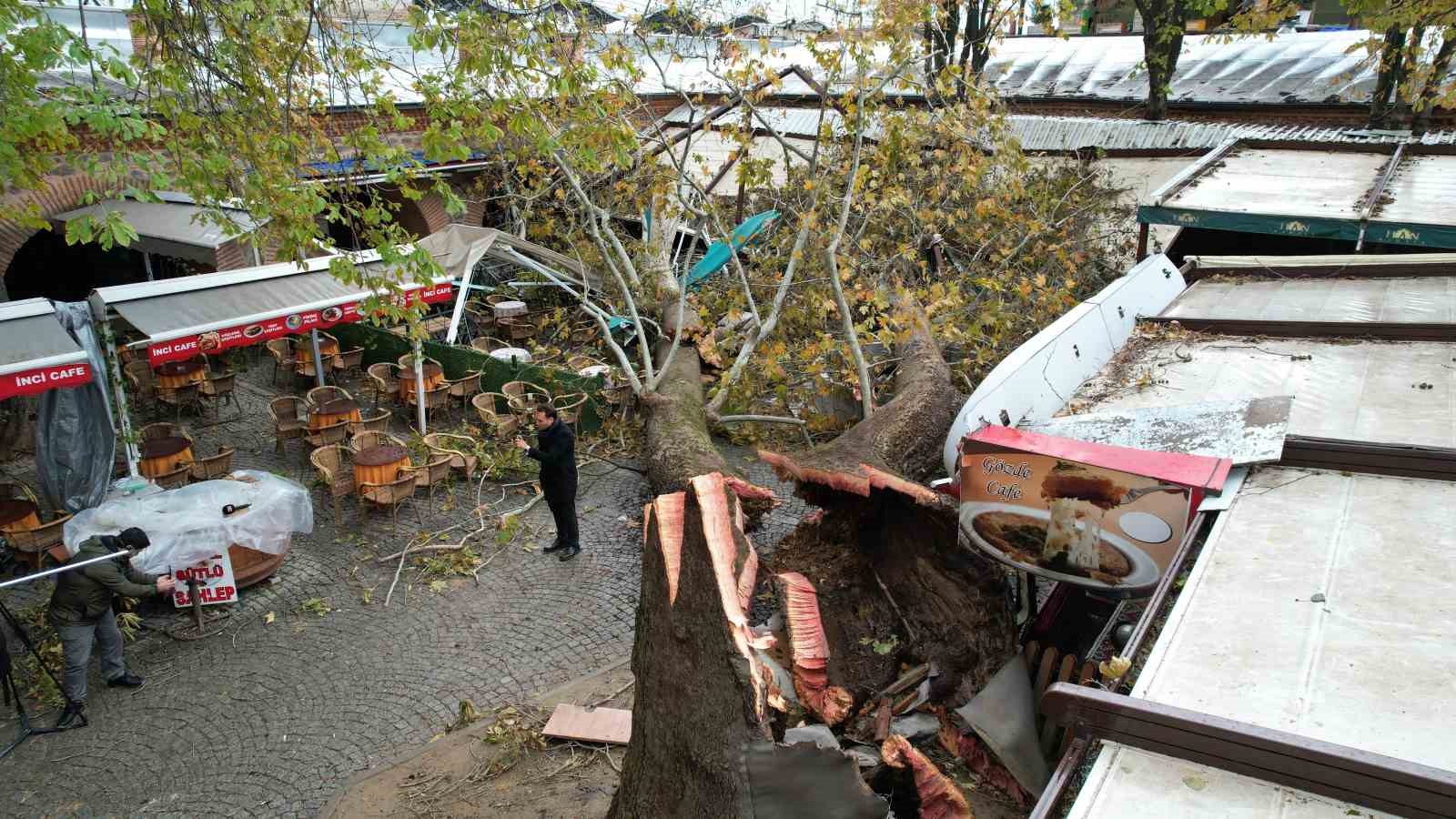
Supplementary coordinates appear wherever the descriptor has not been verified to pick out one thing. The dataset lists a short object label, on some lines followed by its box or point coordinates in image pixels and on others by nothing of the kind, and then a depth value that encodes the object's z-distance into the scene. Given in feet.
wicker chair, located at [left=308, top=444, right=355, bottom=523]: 31.14
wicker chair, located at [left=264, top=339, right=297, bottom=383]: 44.68
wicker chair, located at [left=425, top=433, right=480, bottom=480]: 33.59
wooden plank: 20.42
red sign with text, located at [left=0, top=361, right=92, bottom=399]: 25.32
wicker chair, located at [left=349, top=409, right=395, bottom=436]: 35.50
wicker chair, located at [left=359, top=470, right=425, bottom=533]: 30.53
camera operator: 21.48
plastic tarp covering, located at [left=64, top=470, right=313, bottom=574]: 24.75
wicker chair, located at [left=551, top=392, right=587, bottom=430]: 37.47
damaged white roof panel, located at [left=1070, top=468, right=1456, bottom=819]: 9.55
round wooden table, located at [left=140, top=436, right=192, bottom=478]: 31.14
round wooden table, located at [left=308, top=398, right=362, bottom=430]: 35.19
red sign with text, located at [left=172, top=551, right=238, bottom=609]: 25.13
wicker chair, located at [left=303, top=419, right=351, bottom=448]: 34.83
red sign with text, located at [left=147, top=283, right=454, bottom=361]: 30.17
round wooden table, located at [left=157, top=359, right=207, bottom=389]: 38.42
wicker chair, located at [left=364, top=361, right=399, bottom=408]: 40.70
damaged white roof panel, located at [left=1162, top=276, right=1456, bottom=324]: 25.55
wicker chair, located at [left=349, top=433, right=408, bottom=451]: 32.45
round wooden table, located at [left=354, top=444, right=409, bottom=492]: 30.76
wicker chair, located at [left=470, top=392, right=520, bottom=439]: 36.32
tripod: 20.93
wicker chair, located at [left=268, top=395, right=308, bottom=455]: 36.24
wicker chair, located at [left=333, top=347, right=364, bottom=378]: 43.93
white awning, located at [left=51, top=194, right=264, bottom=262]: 39.60
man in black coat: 28.50
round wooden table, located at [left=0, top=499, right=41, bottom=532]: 26.78
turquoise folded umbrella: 40.91
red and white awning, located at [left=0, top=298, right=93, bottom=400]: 25.53
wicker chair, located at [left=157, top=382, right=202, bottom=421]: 38.68
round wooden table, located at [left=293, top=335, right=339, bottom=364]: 43.45
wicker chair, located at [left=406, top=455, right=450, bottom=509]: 31.73
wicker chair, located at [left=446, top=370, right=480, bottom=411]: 40.52
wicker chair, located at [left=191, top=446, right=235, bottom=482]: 31.58
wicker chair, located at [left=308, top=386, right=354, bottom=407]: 38.14
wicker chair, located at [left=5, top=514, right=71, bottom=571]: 26.55
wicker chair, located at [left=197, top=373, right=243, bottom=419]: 39.63
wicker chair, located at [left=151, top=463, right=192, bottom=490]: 31.40
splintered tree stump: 13.67
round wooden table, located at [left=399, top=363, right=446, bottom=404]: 39.83
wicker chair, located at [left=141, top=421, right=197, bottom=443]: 33.53
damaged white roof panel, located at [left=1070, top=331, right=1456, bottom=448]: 18.01
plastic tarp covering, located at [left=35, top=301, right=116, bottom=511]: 28.30
